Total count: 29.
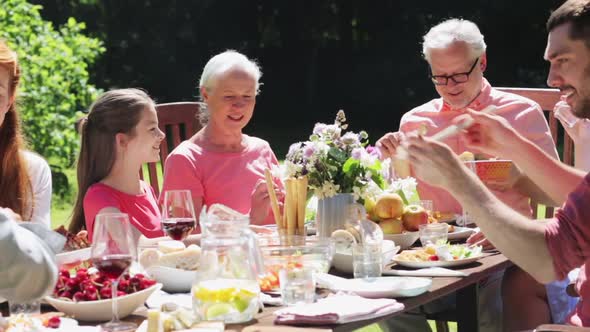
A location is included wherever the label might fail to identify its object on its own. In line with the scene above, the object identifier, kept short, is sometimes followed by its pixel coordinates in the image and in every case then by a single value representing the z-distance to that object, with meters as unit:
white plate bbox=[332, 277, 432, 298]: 2.87
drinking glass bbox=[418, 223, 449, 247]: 3.62
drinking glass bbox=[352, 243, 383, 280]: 3.16
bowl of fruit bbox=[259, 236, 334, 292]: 2.94
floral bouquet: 3.60
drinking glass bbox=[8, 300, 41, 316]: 2.69
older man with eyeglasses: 4.72
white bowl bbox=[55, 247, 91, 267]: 3.03
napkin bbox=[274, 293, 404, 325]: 2.60
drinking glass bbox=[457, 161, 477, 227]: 4.10
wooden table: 2.59
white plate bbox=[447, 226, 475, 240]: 3.85
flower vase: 3.62
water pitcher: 2.60
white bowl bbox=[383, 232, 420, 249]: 3.68
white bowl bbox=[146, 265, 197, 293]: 2.98
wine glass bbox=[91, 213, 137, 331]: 2.54
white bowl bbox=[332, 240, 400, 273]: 3.29
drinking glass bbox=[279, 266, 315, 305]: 2.82
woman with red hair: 3.81
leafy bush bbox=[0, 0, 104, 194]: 9.24
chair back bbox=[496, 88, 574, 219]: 5.18
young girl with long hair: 4.20
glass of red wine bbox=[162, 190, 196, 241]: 3.33
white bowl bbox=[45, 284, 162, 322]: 2.65
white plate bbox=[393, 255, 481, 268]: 3.34
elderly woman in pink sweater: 4.64
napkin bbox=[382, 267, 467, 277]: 3.21
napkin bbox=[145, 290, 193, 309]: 2.79
